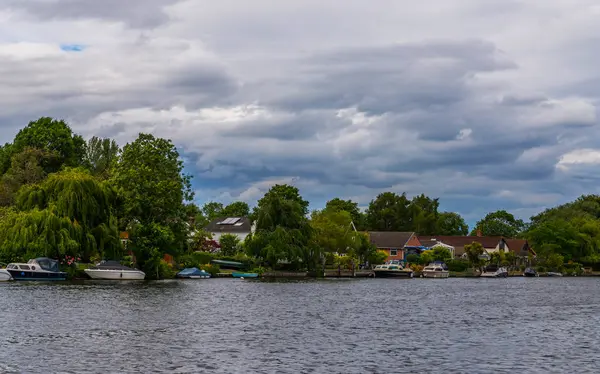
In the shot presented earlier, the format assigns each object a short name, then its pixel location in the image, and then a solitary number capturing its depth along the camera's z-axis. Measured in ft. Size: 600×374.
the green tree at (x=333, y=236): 443.73
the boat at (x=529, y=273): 528.22
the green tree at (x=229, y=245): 456.86
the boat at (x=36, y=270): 267.39
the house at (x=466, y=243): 631.15
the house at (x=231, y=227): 551.59
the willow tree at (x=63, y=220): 271.90
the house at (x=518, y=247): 632.46
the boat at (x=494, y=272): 499.92
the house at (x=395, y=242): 591.37
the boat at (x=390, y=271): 447.01
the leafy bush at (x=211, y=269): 362.29
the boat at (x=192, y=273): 338.54
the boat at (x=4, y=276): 264.93
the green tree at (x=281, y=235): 358.23
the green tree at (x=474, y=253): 513.86
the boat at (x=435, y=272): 465.88
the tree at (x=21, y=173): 371.97
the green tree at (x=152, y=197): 310.04
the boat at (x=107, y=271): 290.76
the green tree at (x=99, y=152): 498.28
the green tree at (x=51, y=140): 447.42
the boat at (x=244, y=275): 356.87
